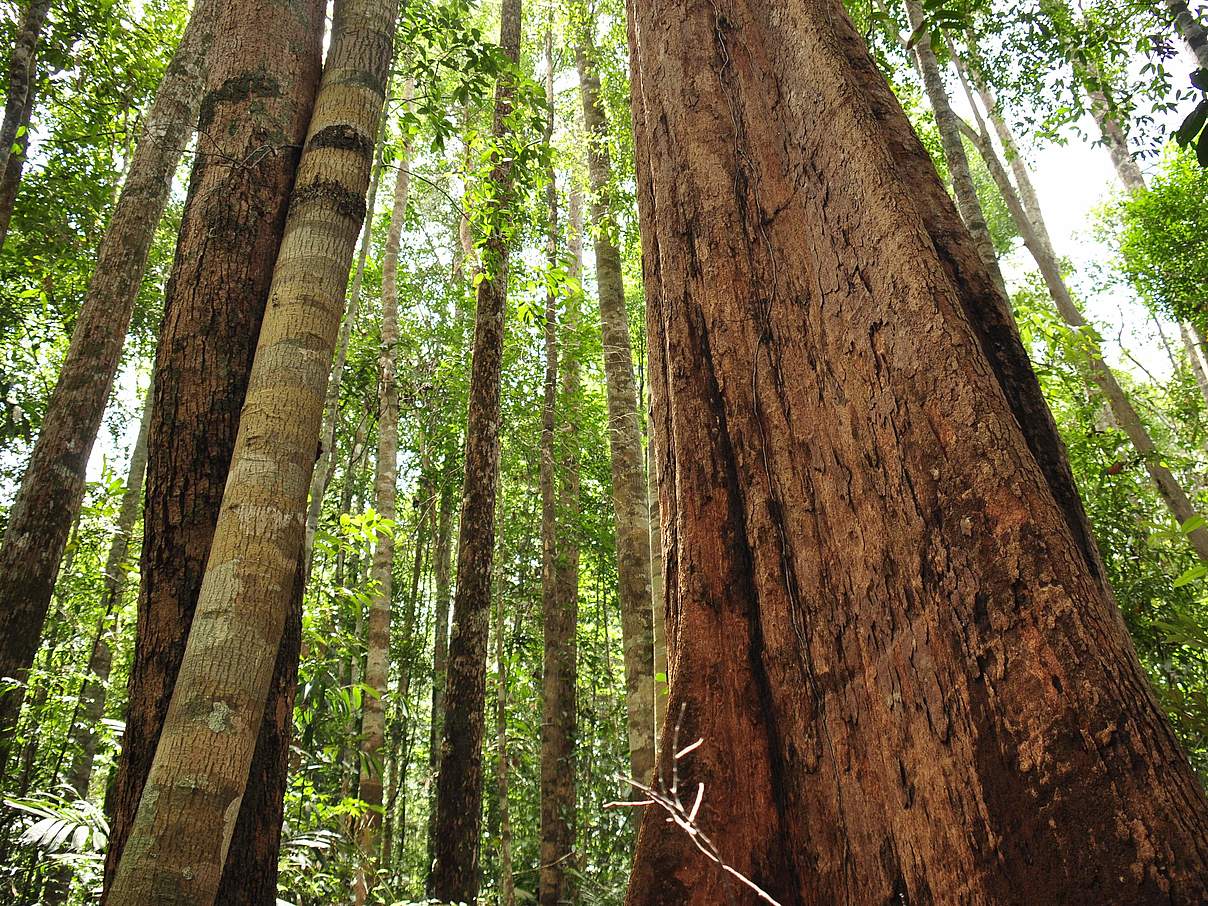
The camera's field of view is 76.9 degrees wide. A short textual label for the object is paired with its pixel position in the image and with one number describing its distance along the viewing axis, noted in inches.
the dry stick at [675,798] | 35.6
